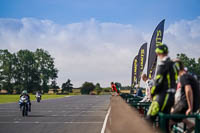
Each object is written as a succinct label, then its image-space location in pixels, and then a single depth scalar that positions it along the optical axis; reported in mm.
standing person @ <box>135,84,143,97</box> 17094
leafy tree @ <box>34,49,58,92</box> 118025
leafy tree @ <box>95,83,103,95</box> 126444
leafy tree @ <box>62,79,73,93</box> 144000
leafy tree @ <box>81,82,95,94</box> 129850
